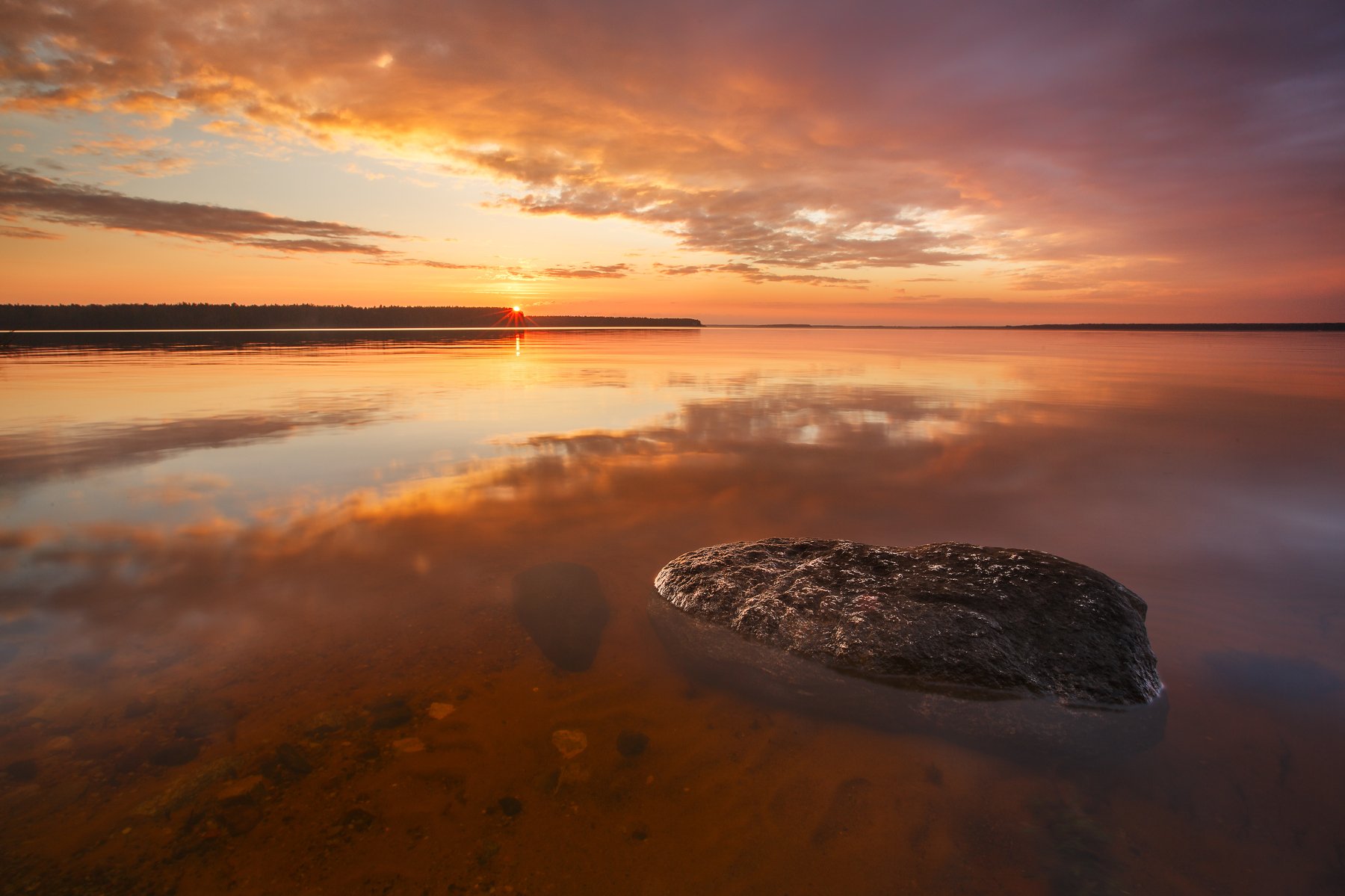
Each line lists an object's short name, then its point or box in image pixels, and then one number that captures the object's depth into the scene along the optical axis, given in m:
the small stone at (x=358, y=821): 2.87
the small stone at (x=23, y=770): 3.09
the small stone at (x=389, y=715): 3.59
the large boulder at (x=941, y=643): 3.69
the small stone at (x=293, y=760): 3.21
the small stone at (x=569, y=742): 3.42
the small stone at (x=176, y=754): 3.23
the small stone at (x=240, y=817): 2.84
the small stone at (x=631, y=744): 3.43
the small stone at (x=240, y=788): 3.01
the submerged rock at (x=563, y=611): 4.46
